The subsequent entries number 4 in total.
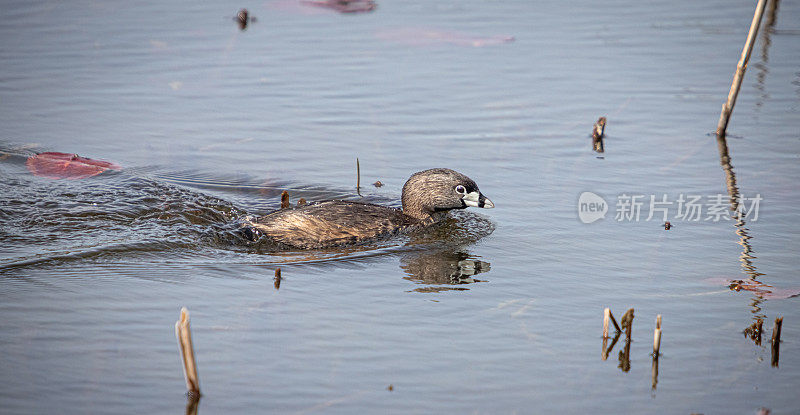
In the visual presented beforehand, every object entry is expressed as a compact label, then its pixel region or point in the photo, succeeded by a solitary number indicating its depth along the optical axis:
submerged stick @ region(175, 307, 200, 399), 10.71
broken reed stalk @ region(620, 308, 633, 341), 12.99
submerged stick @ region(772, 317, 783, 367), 12.87
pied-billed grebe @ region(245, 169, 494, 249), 18.09
